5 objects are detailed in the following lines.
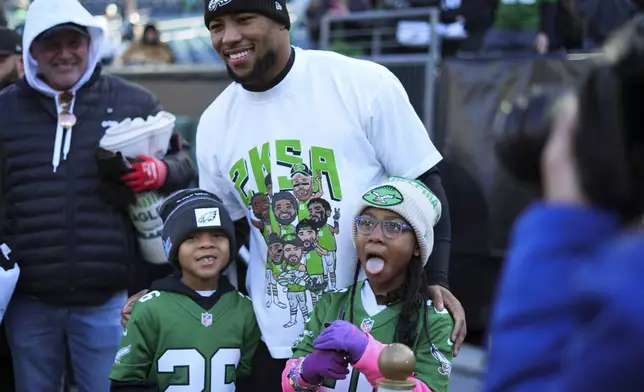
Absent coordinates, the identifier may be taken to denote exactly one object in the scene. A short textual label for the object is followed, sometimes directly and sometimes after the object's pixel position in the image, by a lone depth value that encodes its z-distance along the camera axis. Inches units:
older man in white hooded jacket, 160.6
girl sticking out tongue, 114.8
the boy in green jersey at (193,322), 132.8
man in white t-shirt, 124.6
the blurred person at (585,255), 45.9
